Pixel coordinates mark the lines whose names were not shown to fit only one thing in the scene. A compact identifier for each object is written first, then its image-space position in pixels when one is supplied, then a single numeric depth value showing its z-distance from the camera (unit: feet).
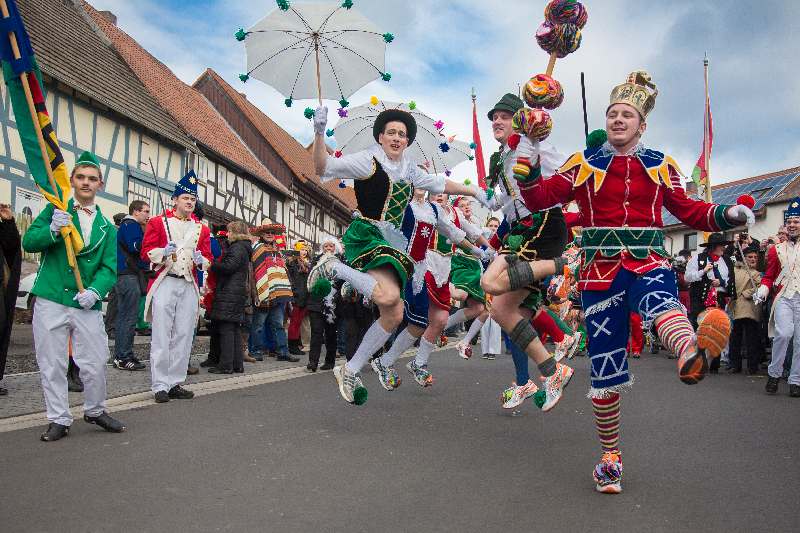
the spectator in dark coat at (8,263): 22.21
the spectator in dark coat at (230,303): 29.09
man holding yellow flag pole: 16.08
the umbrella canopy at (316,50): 23.41
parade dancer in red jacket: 12.81
